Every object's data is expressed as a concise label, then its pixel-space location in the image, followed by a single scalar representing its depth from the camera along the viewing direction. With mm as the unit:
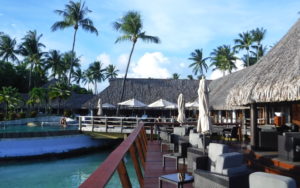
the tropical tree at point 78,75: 64919
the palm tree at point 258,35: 46688
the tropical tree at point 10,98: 37812
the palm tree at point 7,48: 51625
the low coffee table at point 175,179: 4207
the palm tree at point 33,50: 47750
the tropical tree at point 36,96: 40156
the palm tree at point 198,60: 53906
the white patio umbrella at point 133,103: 24916
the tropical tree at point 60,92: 40269
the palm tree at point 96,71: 62781
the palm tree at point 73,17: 37406
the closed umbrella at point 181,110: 14316
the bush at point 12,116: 34844
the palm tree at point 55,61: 49875
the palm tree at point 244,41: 47312
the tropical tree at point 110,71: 64438
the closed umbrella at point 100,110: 25088
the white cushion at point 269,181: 2477
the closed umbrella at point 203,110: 7738
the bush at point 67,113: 39450
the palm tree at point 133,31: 30391
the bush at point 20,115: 35981
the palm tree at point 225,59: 48656
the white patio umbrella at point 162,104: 25078
